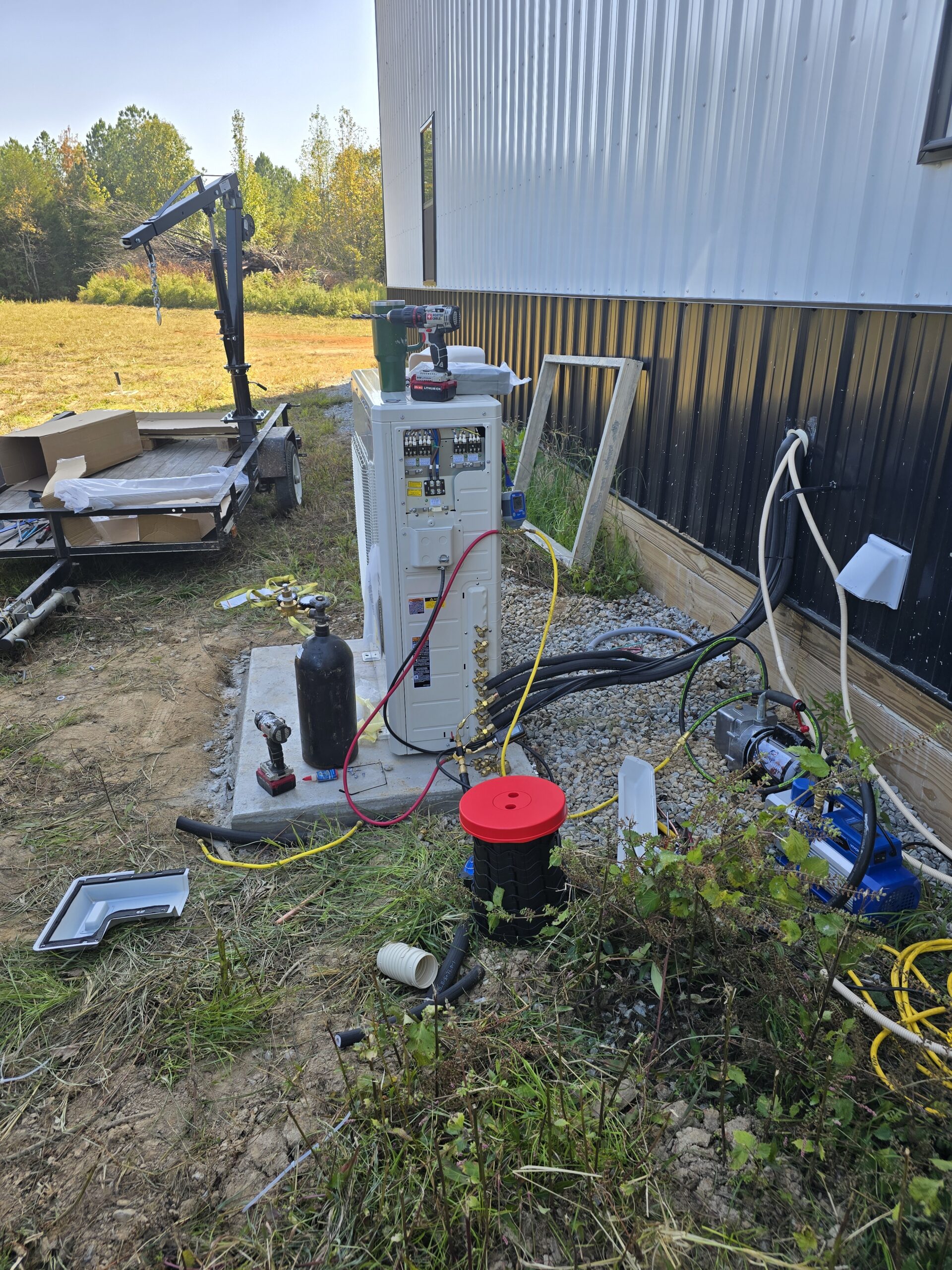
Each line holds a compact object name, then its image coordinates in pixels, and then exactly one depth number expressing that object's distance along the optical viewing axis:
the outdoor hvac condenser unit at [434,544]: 2.90
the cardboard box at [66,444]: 5.97
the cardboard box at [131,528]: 5.29
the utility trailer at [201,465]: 5.18
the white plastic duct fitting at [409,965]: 2.18
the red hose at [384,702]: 2.99
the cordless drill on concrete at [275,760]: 3.02
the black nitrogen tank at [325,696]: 3.01
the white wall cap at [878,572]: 2.82
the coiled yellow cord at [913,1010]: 1.75
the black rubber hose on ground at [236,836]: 2.92
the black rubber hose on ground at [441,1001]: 2.01
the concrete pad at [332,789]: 2.99
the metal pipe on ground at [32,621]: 4.48
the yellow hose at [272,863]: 2.80
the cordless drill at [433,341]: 2.91
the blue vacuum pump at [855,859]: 2.24
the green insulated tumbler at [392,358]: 2.94
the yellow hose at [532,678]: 3.05
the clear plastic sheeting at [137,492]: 5.21
